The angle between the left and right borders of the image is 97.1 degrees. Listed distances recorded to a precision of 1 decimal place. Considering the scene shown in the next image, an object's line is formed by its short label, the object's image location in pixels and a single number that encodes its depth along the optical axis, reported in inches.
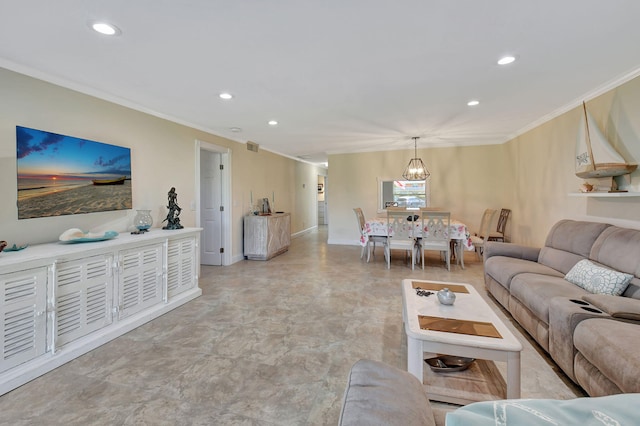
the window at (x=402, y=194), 252.5
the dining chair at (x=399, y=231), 191.3
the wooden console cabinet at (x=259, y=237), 215.2
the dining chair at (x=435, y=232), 182.9
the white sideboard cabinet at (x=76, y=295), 74.9
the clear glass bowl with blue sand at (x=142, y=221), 123.2
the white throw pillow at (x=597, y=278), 83.3
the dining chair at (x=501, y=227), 205.9
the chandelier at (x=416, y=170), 223.9
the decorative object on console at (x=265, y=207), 237.1
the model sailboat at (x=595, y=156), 104.1
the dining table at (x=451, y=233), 186.1
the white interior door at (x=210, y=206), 200.4
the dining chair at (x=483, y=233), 195.9
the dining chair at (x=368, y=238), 204.5
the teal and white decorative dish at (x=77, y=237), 95.3
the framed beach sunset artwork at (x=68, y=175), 91.5
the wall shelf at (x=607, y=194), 97.7
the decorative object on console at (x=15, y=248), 84.4
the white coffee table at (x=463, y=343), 59.8
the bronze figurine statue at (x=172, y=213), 136.6
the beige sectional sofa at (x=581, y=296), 58.7
